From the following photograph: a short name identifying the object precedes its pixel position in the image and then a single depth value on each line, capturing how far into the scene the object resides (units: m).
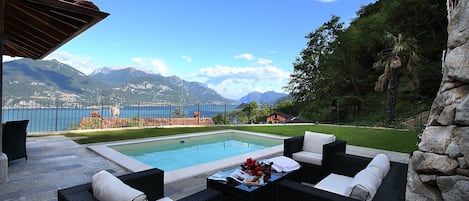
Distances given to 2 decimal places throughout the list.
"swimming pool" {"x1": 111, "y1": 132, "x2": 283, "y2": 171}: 6.19
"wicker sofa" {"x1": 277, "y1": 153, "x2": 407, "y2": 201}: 2.12
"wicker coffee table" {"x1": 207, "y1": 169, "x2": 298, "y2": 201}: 2.68
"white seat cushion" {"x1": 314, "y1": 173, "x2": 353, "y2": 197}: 3.01
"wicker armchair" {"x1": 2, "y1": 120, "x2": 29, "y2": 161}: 4.52
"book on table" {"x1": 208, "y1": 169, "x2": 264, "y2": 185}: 2.88
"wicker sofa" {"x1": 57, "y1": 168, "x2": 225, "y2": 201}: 1.81
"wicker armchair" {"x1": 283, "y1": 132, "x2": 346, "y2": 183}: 3.99
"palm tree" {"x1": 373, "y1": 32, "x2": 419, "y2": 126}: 11.41
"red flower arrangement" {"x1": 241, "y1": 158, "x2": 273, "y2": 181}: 3.04
